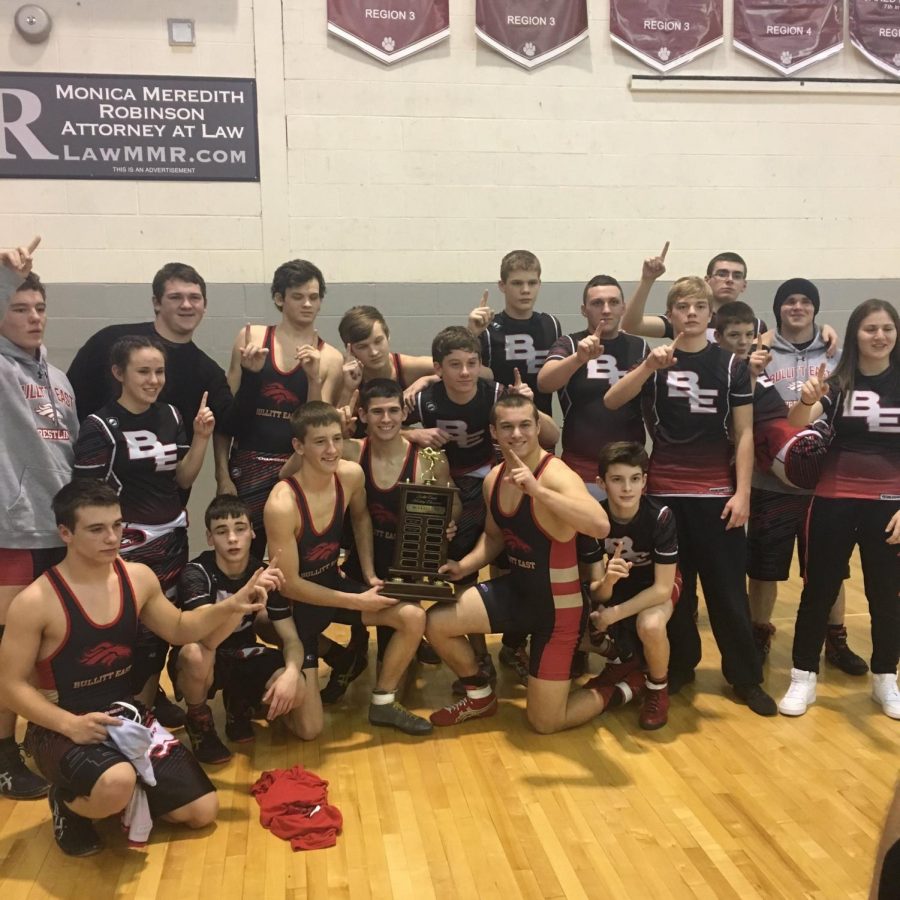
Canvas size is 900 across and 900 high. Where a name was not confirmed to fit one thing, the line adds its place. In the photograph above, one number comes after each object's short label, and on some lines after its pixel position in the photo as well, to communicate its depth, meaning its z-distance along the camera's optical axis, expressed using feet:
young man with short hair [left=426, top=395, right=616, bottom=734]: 11.17
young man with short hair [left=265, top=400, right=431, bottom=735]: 11.29
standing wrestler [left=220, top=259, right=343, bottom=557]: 12.70
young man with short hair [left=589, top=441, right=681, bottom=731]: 11.60
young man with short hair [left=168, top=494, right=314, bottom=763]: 10.84
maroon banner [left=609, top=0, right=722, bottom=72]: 18.53
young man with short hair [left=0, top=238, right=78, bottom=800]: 10.23
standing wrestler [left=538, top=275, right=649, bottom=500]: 12.99
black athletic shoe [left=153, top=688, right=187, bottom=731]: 12.00
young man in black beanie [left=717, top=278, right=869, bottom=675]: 13.47
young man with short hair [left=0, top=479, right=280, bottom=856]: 8.86
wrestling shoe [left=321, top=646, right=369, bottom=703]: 12.78
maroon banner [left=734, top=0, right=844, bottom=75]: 18.89
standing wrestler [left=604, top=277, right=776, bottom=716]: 12.16
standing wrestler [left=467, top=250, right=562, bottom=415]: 13.99
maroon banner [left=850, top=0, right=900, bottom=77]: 19.15
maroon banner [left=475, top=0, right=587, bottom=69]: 18.08
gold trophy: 11.75
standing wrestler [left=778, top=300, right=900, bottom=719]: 11.61
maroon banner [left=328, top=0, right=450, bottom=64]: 17.62
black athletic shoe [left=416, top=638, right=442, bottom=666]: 14.11
